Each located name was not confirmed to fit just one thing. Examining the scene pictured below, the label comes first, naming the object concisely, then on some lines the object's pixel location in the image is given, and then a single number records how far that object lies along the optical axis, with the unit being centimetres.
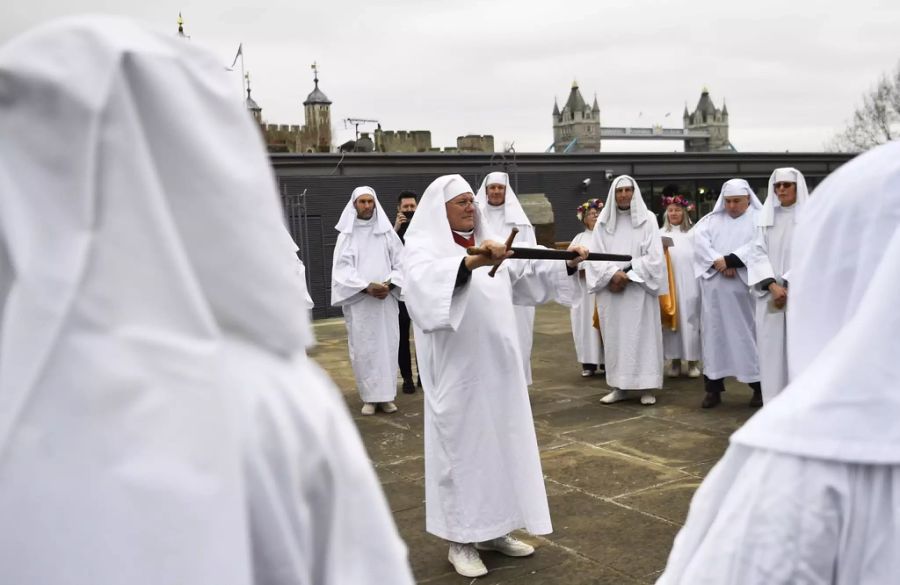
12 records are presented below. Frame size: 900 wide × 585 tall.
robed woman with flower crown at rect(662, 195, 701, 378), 998
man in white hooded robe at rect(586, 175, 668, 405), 890
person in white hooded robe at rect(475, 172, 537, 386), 831
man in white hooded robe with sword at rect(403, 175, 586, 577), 475
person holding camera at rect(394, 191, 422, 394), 1007
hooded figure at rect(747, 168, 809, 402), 788
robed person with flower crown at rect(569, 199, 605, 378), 1031
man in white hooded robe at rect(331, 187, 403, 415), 916
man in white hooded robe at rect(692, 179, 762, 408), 862
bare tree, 3900
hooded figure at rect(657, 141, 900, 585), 156
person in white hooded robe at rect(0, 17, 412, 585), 120
